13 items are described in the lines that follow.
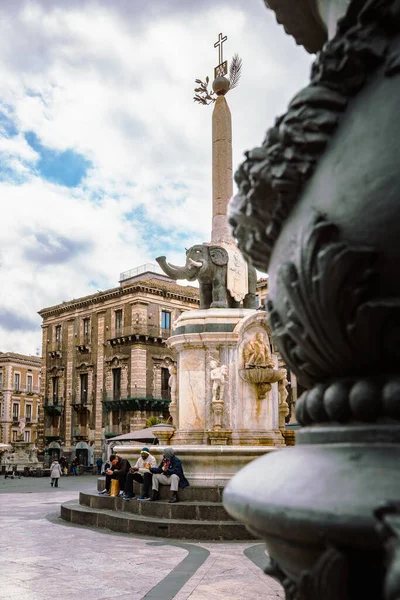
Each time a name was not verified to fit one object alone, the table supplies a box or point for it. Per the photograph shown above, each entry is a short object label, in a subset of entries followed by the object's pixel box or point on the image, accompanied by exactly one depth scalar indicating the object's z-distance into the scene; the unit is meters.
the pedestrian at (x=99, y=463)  36.28
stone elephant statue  12.59
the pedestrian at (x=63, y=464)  38.28
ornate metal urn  0.93
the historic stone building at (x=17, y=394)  68.88
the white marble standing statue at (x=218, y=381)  11.41
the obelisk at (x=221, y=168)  13.78
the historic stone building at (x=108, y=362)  44.69
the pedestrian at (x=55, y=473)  24.19
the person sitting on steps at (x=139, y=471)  11.26
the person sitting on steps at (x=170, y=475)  10.07
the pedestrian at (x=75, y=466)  38.31
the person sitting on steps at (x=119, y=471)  11.78
